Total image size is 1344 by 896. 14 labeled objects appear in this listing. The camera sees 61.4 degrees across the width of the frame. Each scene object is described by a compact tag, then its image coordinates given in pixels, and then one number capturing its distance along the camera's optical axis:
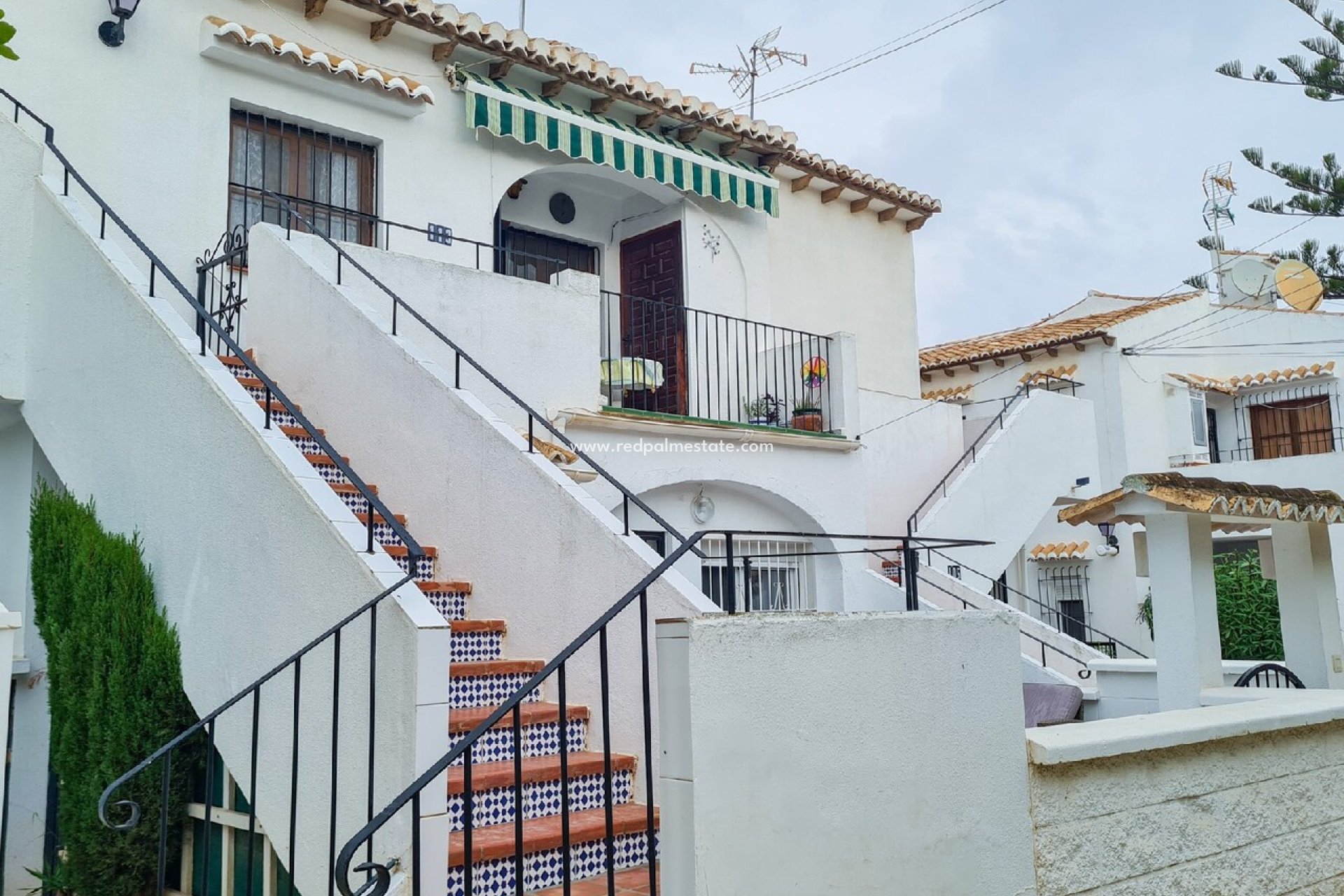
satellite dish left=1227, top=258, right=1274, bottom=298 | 21.89
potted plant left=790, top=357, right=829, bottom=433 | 11.64
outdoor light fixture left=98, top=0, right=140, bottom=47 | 8.20
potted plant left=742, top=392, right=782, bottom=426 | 11.70
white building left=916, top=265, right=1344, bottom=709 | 19.47
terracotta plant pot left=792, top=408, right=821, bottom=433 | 11.60
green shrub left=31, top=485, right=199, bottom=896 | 5.98
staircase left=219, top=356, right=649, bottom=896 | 4.48
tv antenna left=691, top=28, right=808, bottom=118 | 16.05
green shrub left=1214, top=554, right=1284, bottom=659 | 13.97
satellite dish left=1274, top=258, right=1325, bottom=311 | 20.72
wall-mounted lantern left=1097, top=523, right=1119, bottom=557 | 18.81
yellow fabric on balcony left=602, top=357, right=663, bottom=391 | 10.62
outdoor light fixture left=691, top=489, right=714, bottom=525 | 10.65
